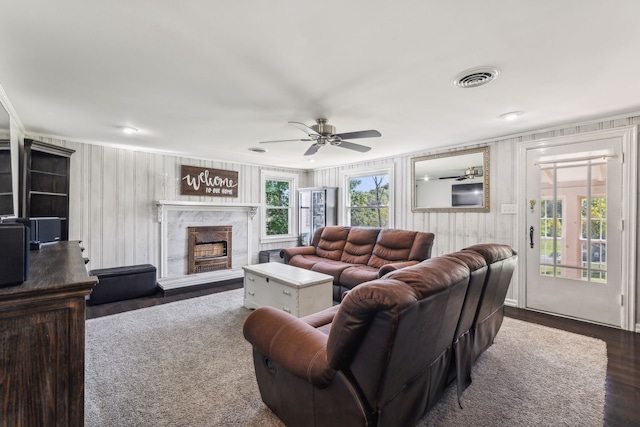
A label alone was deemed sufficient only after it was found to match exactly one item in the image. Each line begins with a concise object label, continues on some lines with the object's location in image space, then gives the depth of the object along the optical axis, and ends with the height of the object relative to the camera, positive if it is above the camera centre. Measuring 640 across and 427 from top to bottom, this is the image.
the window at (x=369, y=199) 5.33 +0.25
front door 3.13 -0.18
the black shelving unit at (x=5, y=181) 2.13 +0.23
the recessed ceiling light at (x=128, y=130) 3.43 +0.99
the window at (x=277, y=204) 6.29 +0.19
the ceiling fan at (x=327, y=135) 2.83 +0.78
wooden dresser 0.96 -0.48
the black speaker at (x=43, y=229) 2.33 -0.16
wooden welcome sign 5.12 +0.56
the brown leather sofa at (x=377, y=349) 1.17 -0.66
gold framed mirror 4.05 +0.47
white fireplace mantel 4.66 -0.65
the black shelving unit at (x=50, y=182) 3.49 +0.36
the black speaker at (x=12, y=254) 1.00 -0.15
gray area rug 1.75 -1.22
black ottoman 3.86 -1.00
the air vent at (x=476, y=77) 2.05 +1.00
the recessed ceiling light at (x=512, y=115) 2.94 +1.01
